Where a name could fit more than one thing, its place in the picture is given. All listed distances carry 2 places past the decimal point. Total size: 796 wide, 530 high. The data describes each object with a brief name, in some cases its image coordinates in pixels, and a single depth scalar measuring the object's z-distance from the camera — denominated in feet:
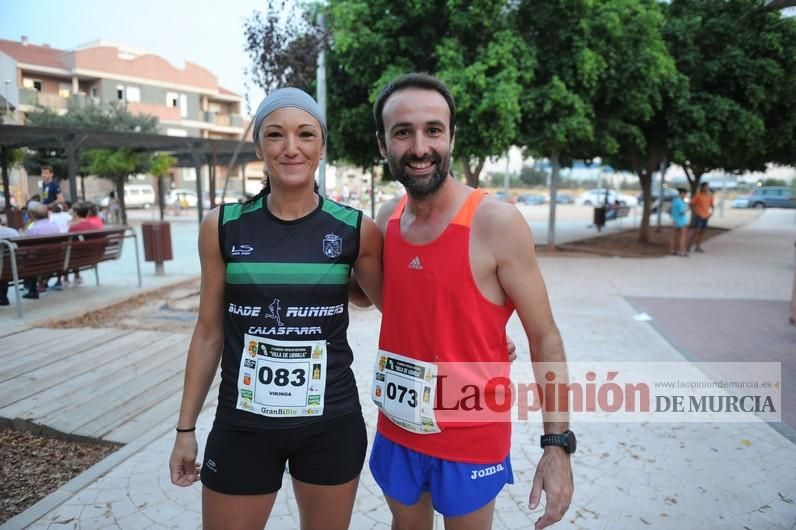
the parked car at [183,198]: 112.37
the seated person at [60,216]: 31.78
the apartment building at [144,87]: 106.83
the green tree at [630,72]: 39.19
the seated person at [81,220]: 30.94
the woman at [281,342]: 6.01
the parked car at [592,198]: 158.77
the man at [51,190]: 41.39
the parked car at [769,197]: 131.95
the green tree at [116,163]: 76.48
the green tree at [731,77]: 43.16
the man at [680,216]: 44.42
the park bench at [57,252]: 21.43
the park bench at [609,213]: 75.05
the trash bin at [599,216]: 74.90
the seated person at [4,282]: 22.48
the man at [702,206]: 48.78
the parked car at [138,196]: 130.12
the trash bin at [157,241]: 32.76
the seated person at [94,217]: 31.94
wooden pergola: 37.70
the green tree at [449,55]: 35.94
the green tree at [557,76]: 37.93
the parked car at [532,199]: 166.61
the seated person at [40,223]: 27.45
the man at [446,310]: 5.92
